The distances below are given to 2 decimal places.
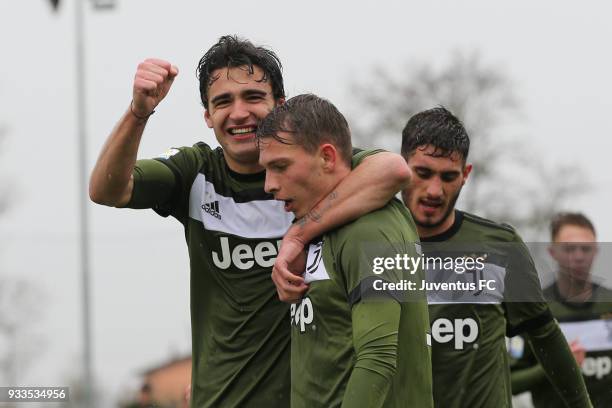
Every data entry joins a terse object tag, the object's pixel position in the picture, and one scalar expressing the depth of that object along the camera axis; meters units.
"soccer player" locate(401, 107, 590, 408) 12.26
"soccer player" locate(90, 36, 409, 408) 10.59
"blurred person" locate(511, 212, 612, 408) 16.84
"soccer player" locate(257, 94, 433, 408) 8.65
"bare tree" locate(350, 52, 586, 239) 54.62
